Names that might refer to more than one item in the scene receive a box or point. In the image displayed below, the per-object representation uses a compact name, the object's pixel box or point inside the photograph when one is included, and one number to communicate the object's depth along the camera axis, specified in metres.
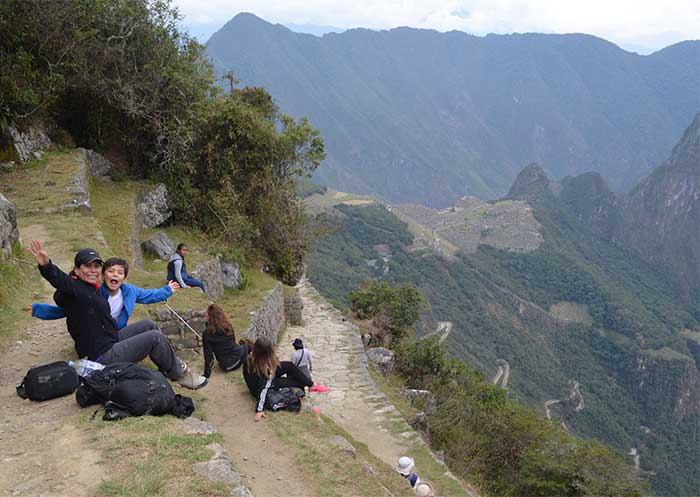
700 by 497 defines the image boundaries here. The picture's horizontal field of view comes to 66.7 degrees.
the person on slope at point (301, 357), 10.27
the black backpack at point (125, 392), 5.99
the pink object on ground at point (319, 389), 11.56
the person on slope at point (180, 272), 11.30
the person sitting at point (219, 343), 8.88
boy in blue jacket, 6.32
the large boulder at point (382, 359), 16.23
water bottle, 6.36
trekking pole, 9.72
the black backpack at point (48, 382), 6.28
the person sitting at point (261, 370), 7.86
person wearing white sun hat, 8.23
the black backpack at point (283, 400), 7.84
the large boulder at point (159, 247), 14.64
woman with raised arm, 5.93
